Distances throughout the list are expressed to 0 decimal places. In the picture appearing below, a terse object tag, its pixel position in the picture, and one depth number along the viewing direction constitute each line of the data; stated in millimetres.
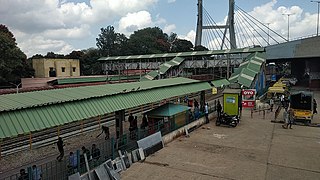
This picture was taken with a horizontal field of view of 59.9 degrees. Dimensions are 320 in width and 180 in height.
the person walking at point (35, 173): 8880
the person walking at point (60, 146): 12430
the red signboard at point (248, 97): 26234
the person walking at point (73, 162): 10164
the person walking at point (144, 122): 16745
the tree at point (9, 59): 34656
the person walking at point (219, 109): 22308
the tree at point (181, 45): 83638
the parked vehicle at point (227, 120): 20983
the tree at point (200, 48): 72125
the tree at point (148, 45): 77812
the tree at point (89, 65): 65000
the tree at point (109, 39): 97562
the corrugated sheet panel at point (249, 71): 29944
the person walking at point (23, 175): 8773
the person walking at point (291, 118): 20719
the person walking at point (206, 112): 22266
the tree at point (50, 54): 88094
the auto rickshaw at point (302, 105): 22062
